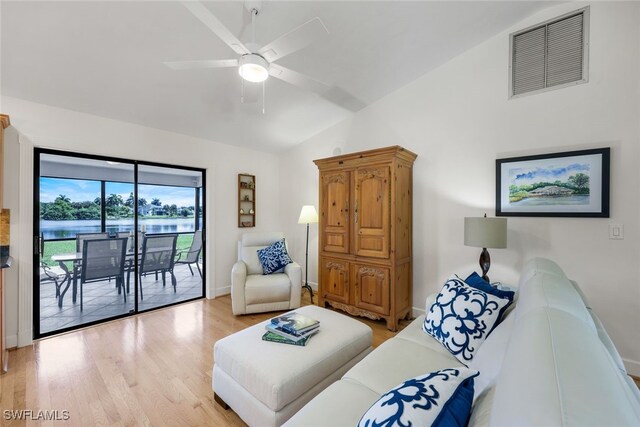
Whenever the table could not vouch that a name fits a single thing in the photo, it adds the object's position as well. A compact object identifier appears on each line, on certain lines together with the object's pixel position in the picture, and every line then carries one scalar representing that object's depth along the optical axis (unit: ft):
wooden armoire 9.55
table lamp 7.75
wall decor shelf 14.24
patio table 9.49
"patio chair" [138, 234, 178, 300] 11.44
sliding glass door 9.15
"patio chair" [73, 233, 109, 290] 9.80
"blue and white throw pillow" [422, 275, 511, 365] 4.95
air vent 7.64
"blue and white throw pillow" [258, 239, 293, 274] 12.00
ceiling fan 4.75
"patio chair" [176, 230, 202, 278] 12.90
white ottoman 4.63
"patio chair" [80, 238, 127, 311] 10.00
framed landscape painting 7.40
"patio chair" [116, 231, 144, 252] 10.70
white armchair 10.66
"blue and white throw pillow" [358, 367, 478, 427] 2.21
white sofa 1.30
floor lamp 13.01
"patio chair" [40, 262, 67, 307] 9.02
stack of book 5.68
